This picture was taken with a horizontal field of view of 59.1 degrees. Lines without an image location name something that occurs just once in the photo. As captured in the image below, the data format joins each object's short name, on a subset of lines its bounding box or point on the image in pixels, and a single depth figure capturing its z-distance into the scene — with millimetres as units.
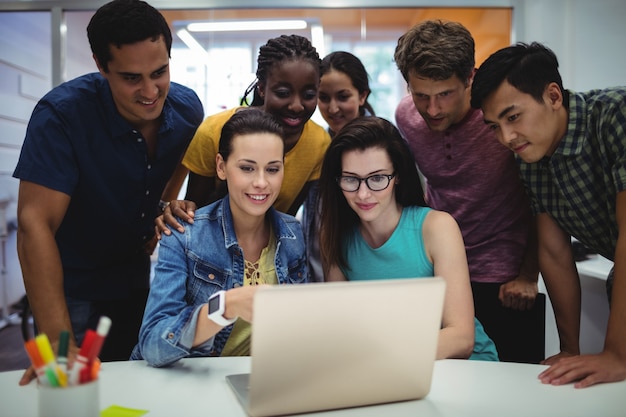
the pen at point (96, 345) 825
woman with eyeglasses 1670
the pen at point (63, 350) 842
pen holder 818
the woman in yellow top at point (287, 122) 2018
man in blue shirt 1689
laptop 906
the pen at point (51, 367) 826
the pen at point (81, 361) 841
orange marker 830
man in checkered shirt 1655
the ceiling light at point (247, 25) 3975
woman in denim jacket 1468
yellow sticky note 1036
